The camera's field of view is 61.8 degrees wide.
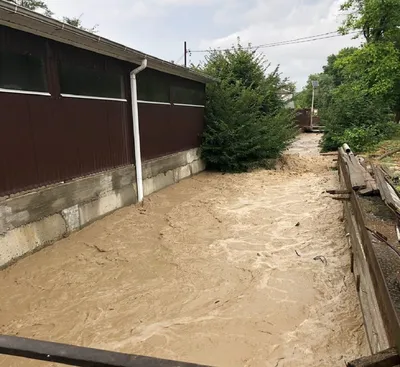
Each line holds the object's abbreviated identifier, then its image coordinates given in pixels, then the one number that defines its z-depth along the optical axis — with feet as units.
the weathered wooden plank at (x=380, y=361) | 5.41
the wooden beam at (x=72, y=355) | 3.16
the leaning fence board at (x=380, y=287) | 5.94
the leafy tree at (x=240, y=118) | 34.86
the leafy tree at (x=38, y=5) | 58.90
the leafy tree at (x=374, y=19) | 47.26
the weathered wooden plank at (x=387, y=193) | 12.13
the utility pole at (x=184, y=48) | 93.30
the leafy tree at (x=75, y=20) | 59.72
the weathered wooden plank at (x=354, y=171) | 15.37
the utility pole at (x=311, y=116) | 88.66
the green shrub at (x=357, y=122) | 40.91
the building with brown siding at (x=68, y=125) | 13.71
